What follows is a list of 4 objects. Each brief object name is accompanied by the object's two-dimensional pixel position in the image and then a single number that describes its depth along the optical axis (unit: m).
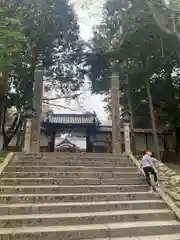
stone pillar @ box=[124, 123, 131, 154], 7.96
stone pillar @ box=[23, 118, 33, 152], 8.38
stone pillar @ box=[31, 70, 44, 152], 8.92
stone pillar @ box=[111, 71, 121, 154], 9.06
